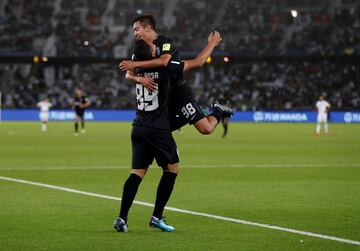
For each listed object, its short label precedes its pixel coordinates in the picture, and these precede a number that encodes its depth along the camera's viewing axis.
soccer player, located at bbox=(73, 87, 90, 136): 46.34
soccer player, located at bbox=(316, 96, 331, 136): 47.53
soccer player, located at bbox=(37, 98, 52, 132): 49.22
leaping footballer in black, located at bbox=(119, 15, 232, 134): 10.35
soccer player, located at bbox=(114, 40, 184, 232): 10.46
